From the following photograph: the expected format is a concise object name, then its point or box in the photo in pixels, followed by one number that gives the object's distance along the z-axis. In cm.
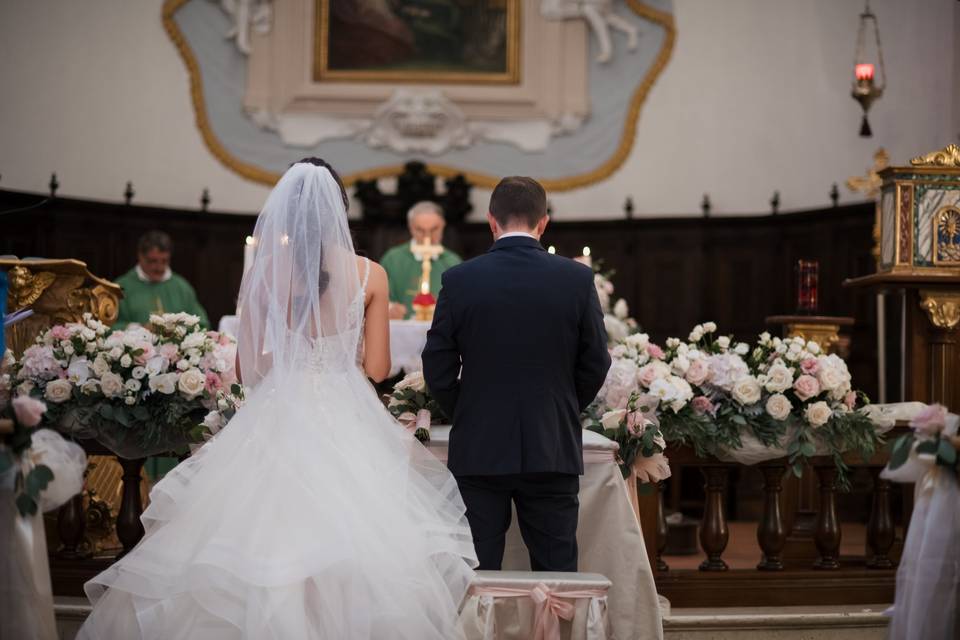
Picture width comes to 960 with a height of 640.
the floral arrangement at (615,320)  832
